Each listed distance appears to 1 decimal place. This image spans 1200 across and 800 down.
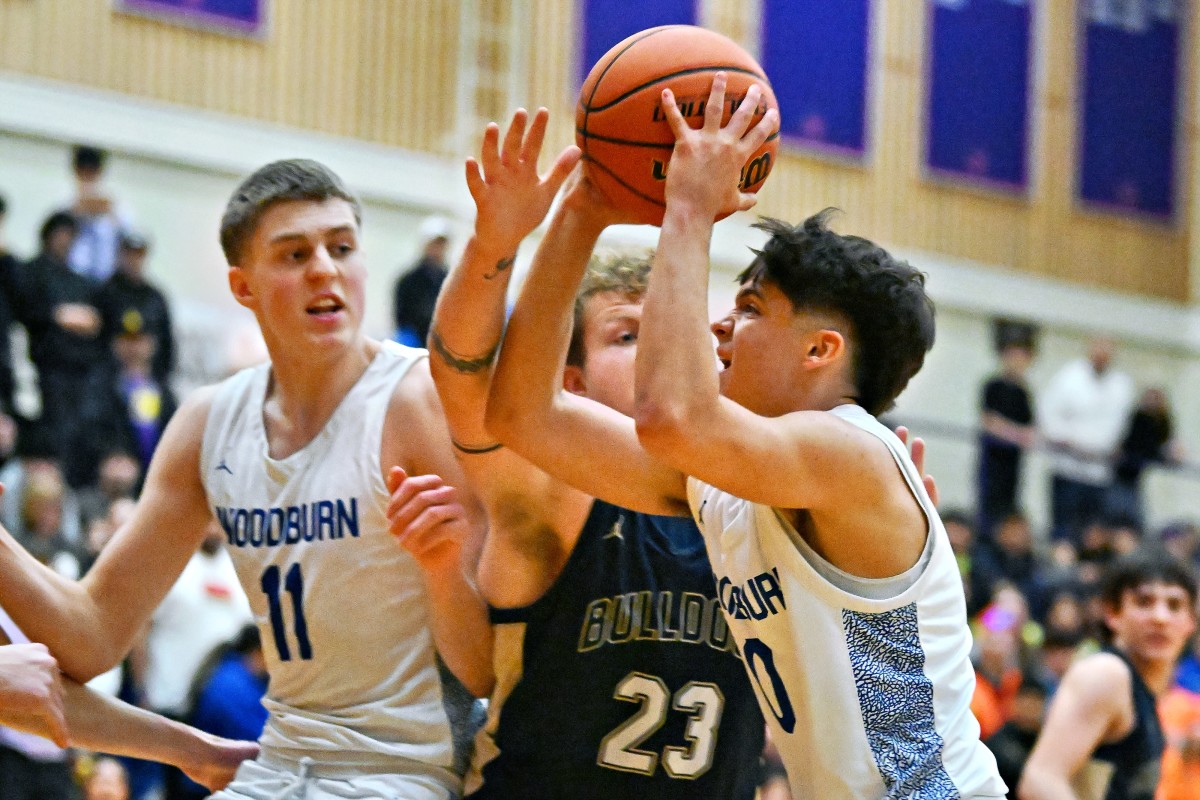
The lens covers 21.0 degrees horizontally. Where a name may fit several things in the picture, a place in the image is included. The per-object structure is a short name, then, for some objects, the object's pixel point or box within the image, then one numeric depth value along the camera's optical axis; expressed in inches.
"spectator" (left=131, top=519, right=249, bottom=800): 605.4
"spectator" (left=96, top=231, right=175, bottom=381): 773.7
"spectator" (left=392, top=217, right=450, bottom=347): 863.9
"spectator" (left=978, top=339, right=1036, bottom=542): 1139.9
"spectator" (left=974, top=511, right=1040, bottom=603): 981.3
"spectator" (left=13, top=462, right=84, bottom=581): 582.4
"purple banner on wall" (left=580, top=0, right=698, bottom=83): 1233.7
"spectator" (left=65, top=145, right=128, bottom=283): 807.0
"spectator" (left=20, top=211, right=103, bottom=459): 735.5
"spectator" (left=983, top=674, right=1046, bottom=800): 596.3
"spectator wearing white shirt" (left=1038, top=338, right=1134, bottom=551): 1200.4
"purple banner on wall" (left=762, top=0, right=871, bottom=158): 1310.0
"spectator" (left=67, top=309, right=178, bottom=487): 736.7
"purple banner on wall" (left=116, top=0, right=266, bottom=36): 1097.5
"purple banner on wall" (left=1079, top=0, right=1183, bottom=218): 1450.5
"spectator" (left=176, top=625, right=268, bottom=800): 555.1
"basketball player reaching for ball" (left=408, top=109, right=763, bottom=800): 303.3
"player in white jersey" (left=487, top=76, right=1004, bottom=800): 242.8
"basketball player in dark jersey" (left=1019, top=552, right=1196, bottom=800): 418.3
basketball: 269.2
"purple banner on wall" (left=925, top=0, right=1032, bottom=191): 1386.3
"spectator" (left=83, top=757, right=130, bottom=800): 525.2
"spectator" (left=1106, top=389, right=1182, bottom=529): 1191.4
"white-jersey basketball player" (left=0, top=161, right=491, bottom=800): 315.7
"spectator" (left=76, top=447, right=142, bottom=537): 673.2
